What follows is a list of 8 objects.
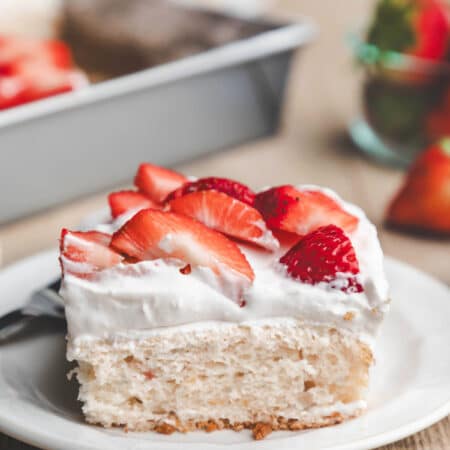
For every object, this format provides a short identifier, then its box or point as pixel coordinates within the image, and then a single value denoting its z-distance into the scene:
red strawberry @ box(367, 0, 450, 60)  0.56
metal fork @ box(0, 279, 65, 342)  0.41
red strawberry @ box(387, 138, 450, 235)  0.51
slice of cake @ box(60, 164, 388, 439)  0.37
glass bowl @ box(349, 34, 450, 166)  0.56
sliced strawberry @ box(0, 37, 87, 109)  0.54
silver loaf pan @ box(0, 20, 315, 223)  0.50
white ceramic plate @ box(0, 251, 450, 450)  0.36
